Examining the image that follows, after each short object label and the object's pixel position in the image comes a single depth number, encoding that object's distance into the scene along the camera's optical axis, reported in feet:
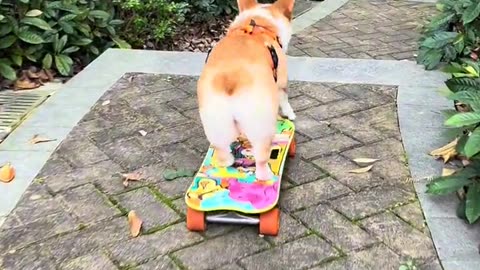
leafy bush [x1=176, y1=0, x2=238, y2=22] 22.66
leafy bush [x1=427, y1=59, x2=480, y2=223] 9.66
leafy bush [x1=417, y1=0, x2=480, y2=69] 16.51
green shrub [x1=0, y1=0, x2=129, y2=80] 17.08
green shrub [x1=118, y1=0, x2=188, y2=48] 20.25
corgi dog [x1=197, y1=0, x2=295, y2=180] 9.41
